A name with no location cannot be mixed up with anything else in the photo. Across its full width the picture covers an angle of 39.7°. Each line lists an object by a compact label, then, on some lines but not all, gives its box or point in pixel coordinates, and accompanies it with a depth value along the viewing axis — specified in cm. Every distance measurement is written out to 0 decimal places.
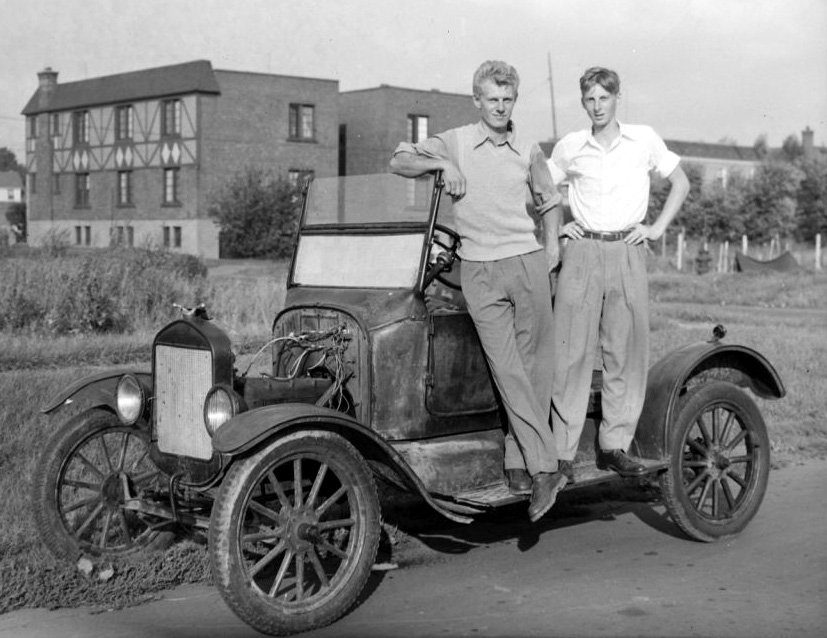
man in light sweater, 548
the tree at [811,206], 5559
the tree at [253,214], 3941
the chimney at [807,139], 8912
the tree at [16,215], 5928
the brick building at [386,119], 4444
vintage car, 466
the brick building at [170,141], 4134
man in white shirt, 579
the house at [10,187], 10150
